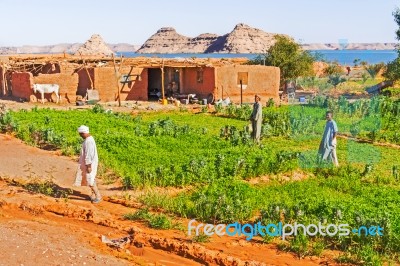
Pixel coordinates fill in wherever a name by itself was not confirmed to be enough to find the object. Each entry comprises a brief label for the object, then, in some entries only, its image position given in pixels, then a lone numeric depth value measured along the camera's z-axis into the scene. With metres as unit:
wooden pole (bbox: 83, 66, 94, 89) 26.42
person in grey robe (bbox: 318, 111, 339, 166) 12.55
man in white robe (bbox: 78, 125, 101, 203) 9.52
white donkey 25.44
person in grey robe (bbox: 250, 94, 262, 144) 14.67
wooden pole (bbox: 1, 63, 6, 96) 29.02
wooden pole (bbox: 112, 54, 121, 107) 25.02
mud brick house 26.62
